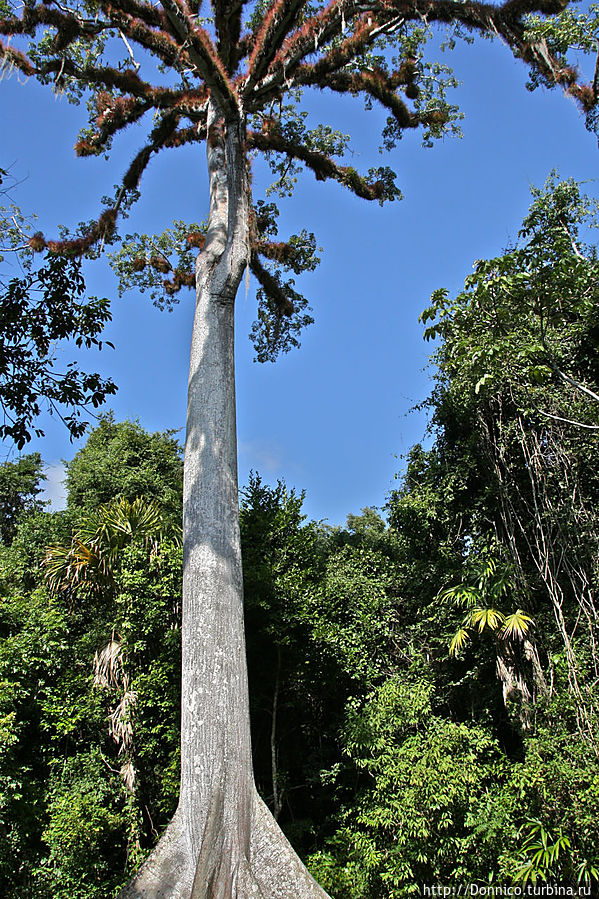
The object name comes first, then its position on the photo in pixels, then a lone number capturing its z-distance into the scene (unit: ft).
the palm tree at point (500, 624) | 21.38
